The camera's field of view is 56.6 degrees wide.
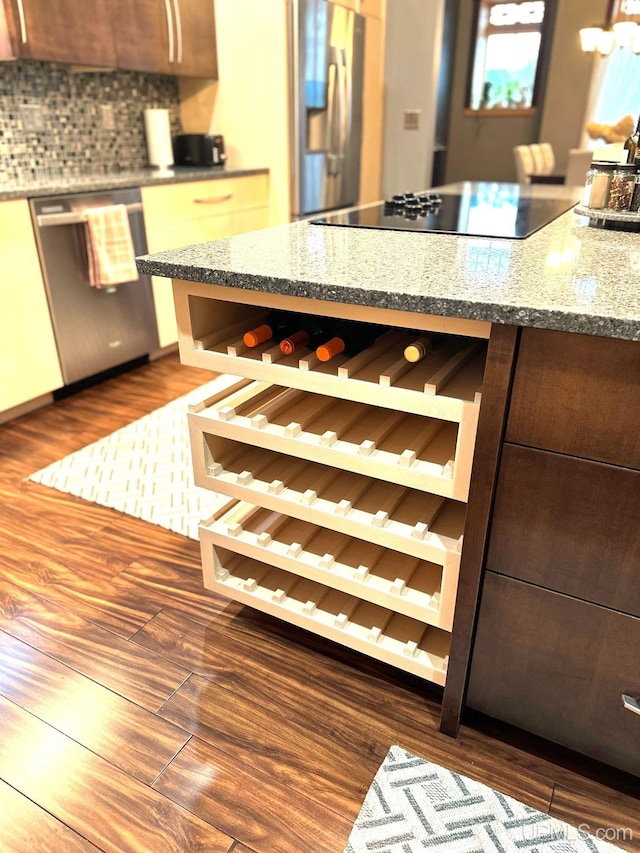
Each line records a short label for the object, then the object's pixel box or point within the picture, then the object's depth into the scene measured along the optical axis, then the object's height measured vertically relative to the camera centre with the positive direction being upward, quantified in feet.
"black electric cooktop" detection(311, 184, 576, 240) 4.63 -0.63
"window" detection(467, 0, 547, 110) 19.61 +2.56
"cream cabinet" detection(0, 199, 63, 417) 7.29 -2.14
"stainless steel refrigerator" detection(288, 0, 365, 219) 10.34 +0.60
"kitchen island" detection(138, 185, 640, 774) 2.73 -1.66
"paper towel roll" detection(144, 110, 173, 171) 10.39 -0.02
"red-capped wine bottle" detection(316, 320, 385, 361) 3.45 -1.12
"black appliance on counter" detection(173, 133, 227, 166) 10.78 -0.20
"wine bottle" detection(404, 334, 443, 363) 3.10 -1.03
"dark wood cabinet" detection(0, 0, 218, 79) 7.55 +1.35
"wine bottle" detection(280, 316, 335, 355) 3.56 -1.12
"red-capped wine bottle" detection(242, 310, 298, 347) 3.61 -1.11
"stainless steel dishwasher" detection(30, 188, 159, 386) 7.75 -2.13
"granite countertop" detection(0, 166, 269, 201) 7.30 -0.57
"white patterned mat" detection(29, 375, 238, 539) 6.11 -3.44
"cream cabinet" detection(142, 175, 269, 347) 9.17 -1.16
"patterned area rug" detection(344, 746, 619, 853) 3.22 -3.45
